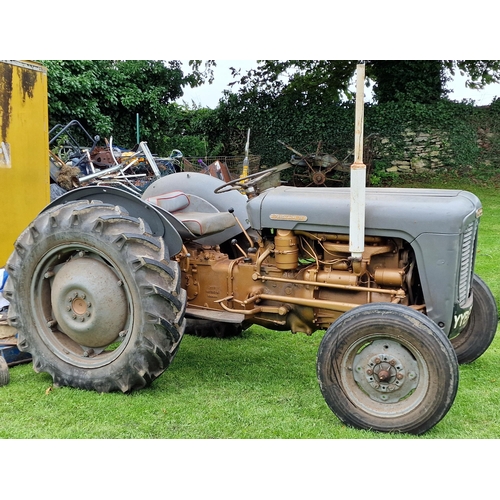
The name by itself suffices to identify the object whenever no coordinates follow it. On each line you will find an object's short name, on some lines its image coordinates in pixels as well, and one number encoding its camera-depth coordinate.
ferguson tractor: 3.05
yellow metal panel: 5.55
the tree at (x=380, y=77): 15.47
